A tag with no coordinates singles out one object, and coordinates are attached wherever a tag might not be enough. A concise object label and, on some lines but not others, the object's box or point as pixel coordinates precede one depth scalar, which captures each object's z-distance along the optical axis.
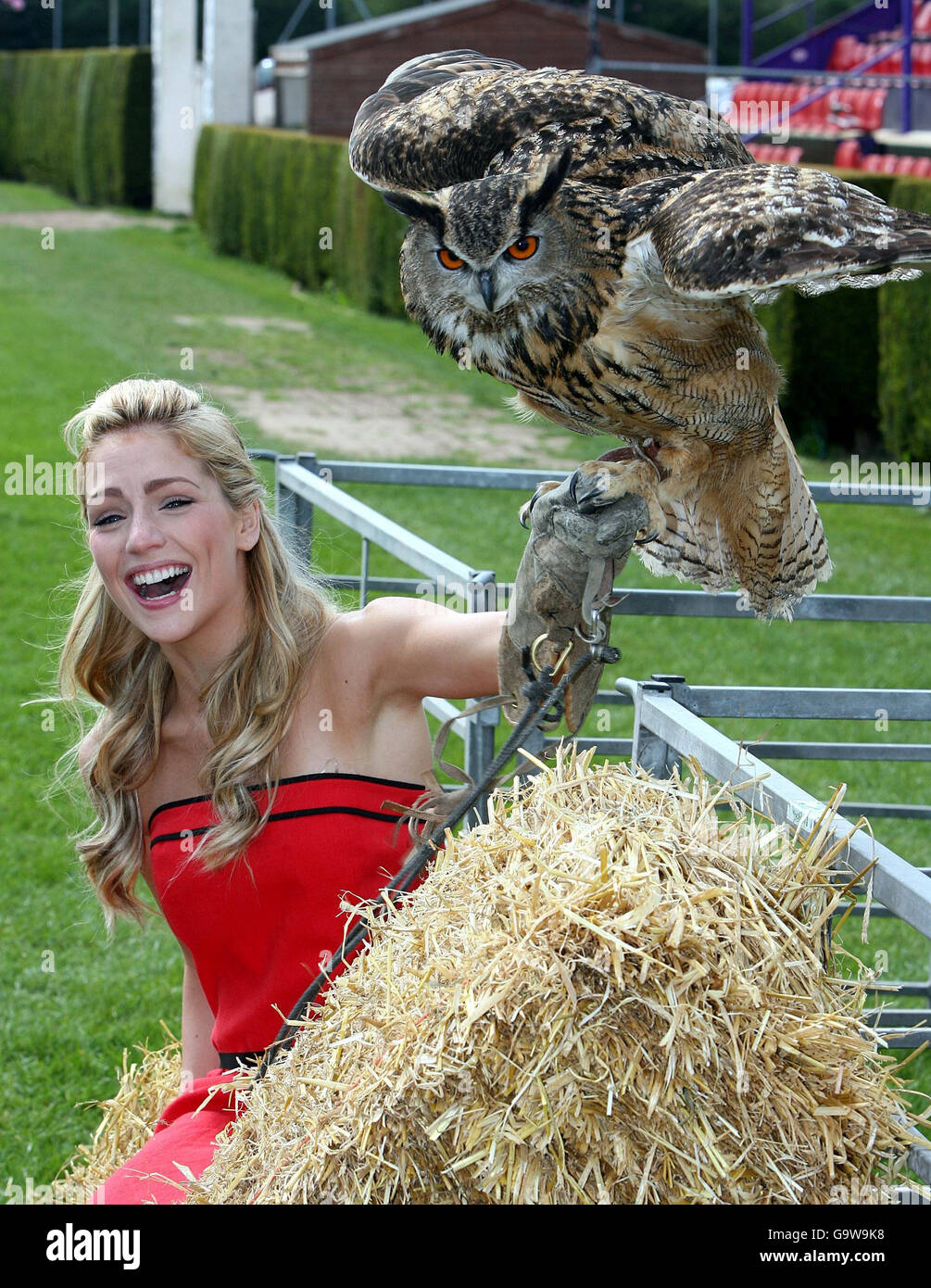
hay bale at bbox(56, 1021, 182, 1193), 2.86
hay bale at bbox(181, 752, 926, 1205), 1.56
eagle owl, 2.13
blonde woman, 2.54
